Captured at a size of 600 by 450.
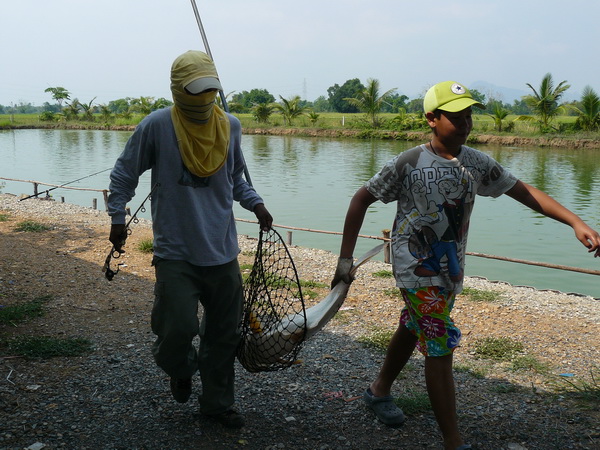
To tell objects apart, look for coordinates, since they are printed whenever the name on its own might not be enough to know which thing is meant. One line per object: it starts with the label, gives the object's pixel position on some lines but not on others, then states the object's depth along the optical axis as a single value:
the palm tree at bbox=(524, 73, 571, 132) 32.59
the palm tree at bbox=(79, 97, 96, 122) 56.50
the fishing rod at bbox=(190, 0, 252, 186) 3.47
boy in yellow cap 2.66
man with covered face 2.75
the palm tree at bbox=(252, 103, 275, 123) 46.19
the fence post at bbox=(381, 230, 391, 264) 7.74
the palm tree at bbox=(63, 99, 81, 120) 57.62
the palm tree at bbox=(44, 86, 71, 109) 67.88
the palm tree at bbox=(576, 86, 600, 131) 32.00
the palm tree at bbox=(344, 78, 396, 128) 40.37
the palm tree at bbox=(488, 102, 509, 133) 34.69
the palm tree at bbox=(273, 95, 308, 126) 44.76
